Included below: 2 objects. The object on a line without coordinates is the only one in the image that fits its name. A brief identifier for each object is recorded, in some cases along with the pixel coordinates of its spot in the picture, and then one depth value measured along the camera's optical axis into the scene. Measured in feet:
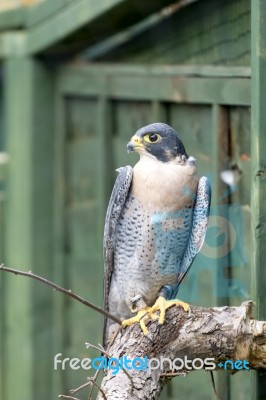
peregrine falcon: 15.39
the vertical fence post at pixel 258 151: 15.65
